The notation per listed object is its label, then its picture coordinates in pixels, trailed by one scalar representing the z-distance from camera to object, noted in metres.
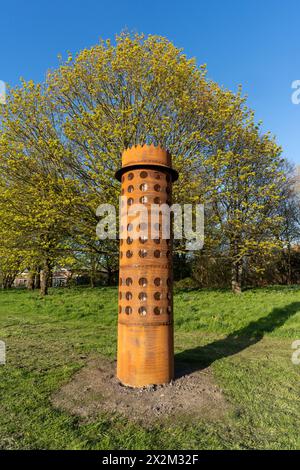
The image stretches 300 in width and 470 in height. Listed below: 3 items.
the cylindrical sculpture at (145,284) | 5.27
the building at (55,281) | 33.14
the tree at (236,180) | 15.05
